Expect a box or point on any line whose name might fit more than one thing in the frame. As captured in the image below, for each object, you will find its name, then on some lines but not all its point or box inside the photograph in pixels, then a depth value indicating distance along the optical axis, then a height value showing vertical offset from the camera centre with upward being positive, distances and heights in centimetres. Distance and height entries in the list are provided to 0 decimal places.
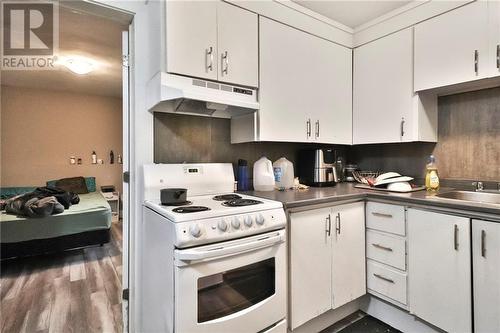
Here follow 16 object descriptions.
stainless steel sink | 181 -22
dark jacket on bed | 312 -46
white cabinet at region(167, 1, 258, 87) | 153 +76
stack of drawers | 176 -60
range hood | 148 +40
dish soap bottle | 199 -10
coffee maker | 226 -3
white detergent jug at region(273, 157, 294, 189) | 213 -7
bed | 303 -79
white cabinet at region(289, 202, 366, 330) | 159 -61
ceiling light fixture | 335 +128
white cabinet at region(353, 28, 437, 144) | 207 +54
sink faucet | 194 -16
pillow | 478 -34
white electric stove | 114 -47
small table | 502 -69
